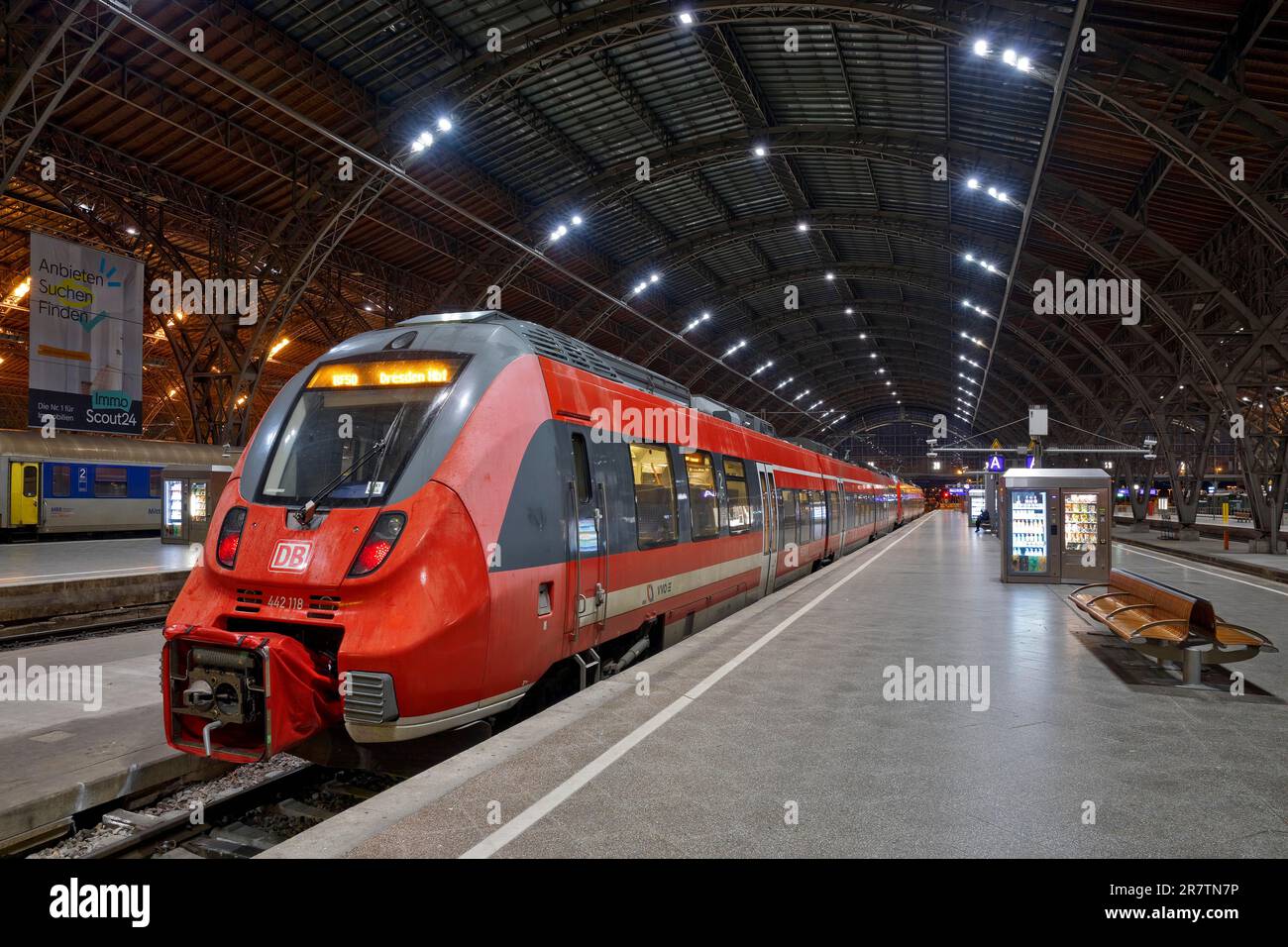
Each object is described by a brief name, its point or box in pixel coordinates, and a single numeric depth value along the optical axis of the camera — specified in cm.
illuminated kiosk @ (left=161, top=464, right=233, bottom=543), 2027
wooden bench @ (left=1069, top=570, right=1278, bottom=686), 675
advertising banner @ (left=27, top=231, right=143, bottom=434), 1858
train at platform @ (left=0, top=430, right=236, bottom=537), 2300
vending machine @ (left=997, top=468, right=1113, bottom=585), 1470
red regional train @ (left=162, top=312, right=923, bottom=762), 479
